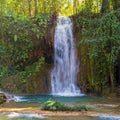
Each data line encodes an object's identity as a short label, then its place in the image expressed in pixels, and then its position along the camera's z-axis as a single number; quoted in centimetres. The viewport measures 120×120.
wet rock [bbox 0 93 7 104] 1388
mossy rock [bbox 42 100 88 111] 1116
